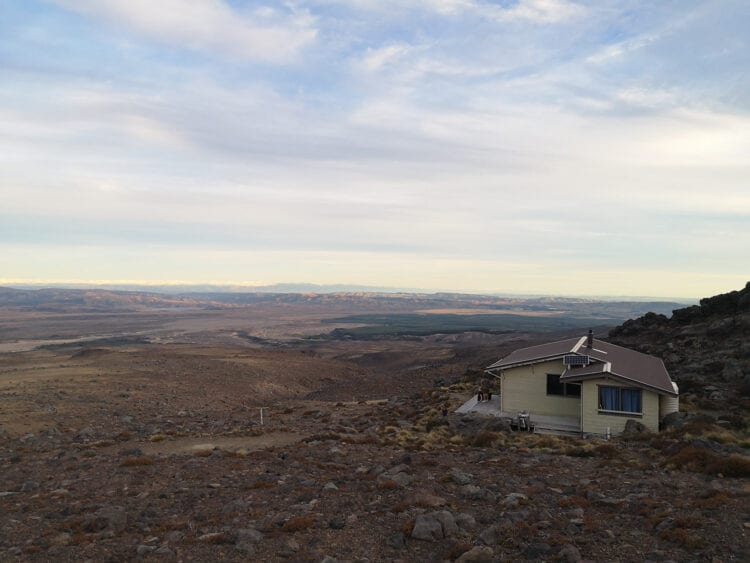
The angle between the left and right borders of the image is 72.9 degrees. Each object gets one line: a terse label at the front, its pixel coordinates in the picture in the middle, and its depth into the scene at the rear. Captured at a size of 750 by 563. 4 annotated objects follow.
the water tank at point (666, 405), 22.56
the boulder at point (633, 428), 21.59
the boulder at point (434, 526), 10.92
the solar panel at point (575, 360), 24.56
